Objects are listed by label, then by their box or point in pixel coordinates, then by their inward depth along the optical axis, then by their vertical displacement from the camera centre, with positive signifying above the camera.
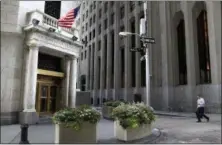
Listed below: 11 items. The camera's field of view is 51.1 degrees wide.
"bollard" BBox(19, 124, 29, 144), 8.49 -1.44
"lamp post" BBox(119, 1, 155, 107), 13.94 +3.28
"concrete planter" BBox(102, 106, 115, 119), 19.94 -1.47
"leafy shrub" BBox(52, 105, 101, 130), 8.44 -0.81
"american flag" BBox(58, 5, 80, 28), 16.08 +5.26
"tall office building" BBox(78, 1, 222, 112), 24.69 +5.53
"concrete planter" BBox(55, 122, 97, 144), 8.48 -1.47
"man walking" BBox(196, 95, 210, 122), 16.62 -0.96
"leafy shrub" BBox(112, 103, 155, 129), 9.81 -0.91
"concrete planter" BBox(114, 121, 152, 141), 9.82 -1.65
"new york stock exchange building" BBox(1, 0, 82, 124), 14.38 +2.48
